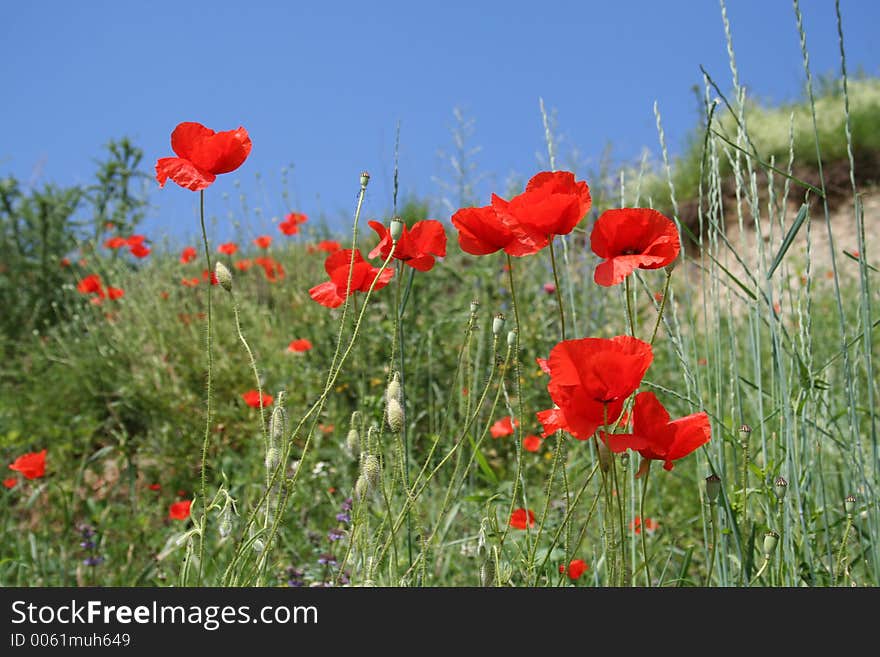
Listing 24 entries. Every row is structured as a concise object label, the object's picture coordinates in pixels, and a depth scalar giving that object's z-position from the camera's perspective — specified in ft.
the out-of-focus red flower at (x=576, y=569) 5.31
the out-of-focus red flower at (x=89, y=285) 12.48
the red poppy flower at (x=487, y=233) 3.26
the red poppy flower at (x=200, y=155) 3.55
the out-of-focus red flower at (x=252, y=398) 8.39
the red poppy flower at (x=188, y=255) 13.14
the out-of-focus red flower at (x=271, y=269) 12.69
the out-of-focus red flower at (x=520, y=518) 5.49
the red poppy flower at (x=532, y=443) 7.91
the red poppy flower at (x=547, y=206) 3.10
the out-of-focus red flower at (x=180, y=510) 7.44
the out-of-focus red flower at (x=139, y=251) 12.96
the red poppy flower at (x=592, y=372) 2.72
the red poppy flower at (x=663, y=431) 3.02
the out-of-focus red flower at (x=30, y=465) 7.01
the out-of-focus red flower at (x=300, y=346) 9.58
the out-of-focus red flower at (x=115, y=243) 14.29
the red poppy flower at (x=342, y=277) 3.74
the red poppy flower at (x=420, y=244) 3.71
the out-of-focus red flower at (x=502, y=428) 7.52
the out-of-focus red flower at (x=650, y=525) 6.31
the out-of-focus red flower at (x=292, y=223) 12.75
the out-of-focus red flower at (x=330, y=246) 10.52
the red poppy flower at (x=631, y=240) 3.08
